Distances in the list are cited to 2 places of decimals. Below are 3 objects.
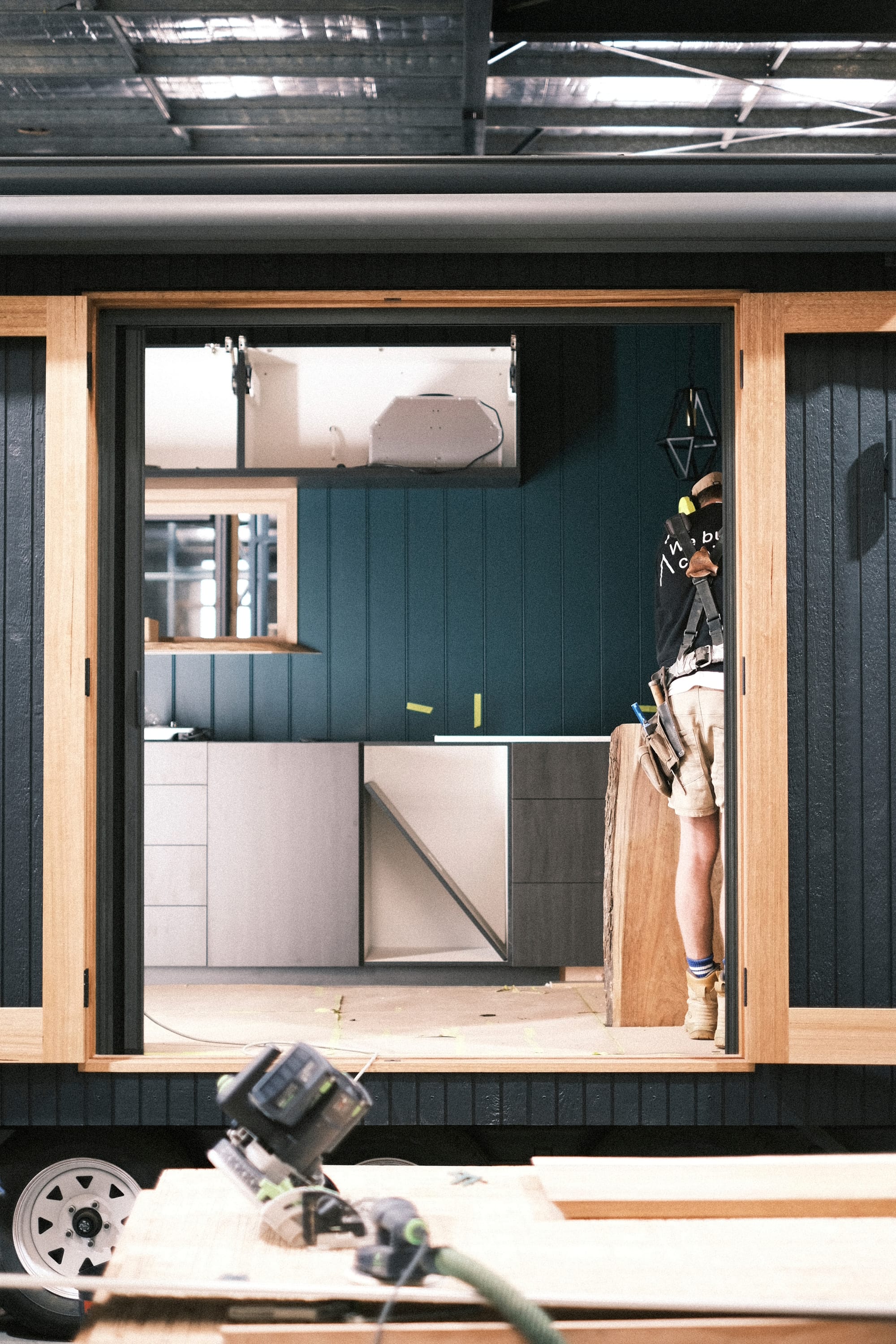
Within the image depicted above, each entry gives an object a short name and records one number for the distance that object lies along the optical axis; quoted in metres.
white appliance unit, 4.48
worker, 3.06
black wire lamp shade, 4.49
